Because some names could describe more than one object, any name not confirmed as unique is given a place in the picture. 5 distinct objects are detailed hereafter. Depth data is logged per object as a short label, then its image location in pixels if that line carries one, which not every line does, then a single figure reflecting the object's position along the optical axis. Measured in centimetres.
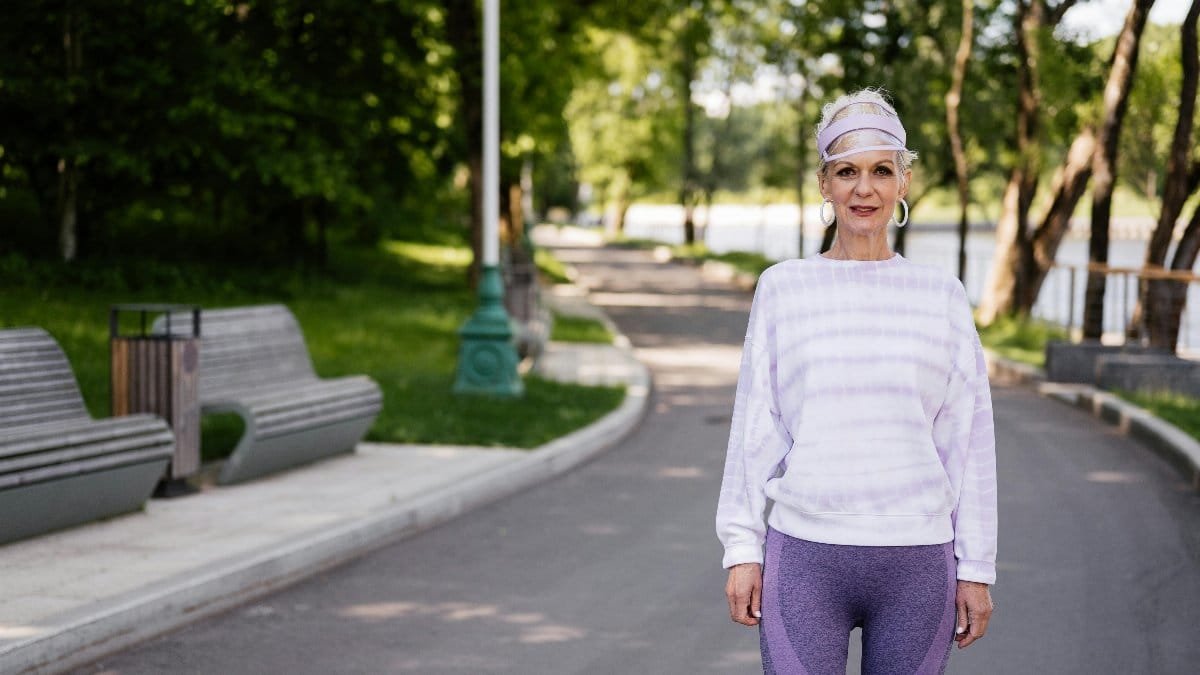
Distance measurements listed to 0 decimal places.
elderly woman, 304
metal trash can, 907
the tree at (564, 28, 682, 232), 6275
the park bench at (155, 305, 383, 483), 957
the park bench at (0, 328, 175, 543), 734
